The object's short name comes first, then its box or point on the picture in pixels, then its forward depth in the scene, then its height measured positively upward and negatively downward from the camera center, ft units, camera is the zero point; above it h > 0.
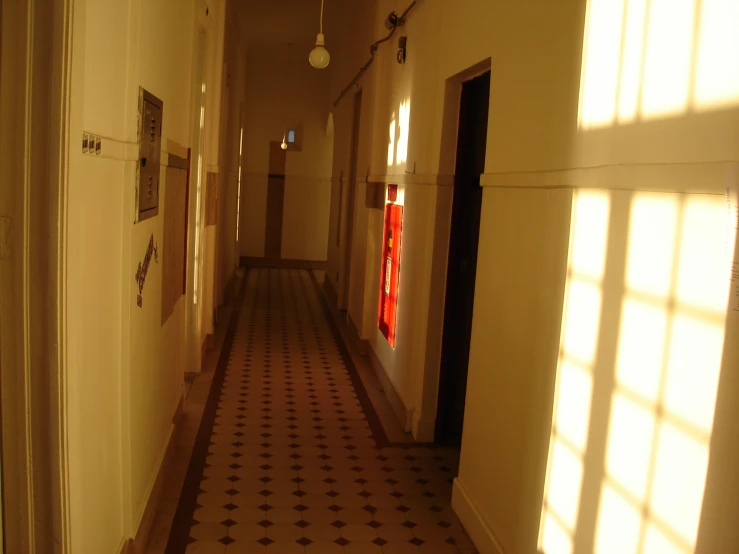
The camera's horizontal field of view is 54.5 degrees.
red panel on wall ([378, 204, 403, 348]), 21.75 -2.05
